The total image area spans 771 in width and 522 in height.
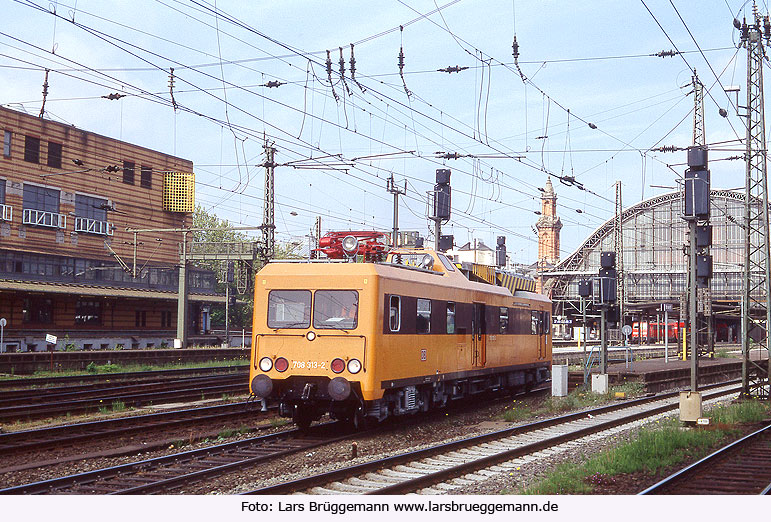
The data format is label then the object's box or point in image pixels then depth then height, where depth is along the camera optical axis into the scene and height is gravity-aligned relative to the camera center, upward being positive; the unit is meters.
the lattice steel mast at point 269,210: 34.22 +4.61
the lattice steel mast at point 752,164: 22.59 +4.47
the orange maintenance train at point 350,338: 15.46 -0.33
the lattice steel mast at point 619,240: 45.09 +4.75
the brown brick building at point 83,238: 42.66 +4.42
